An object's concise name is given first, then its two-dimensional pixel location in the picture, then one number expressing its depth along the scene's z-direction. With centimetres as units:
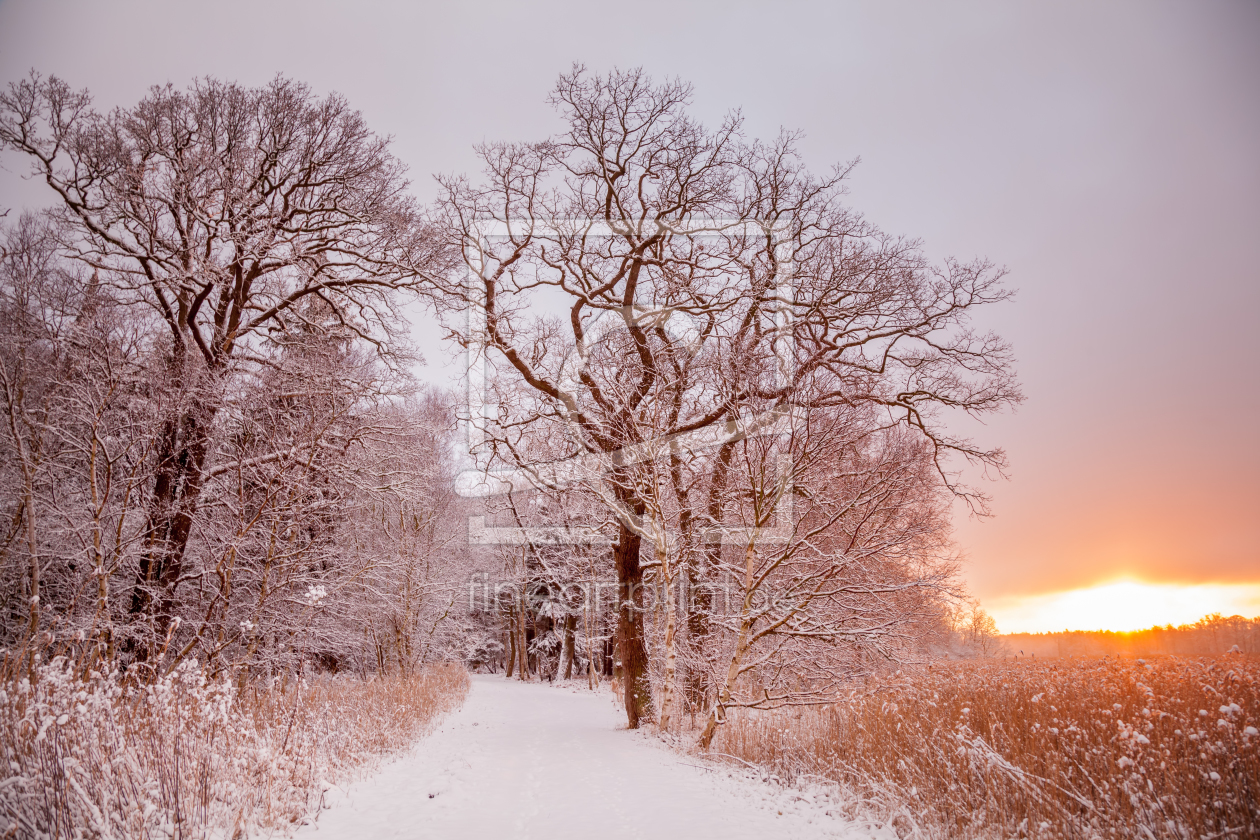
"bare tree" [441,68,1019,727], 1127
